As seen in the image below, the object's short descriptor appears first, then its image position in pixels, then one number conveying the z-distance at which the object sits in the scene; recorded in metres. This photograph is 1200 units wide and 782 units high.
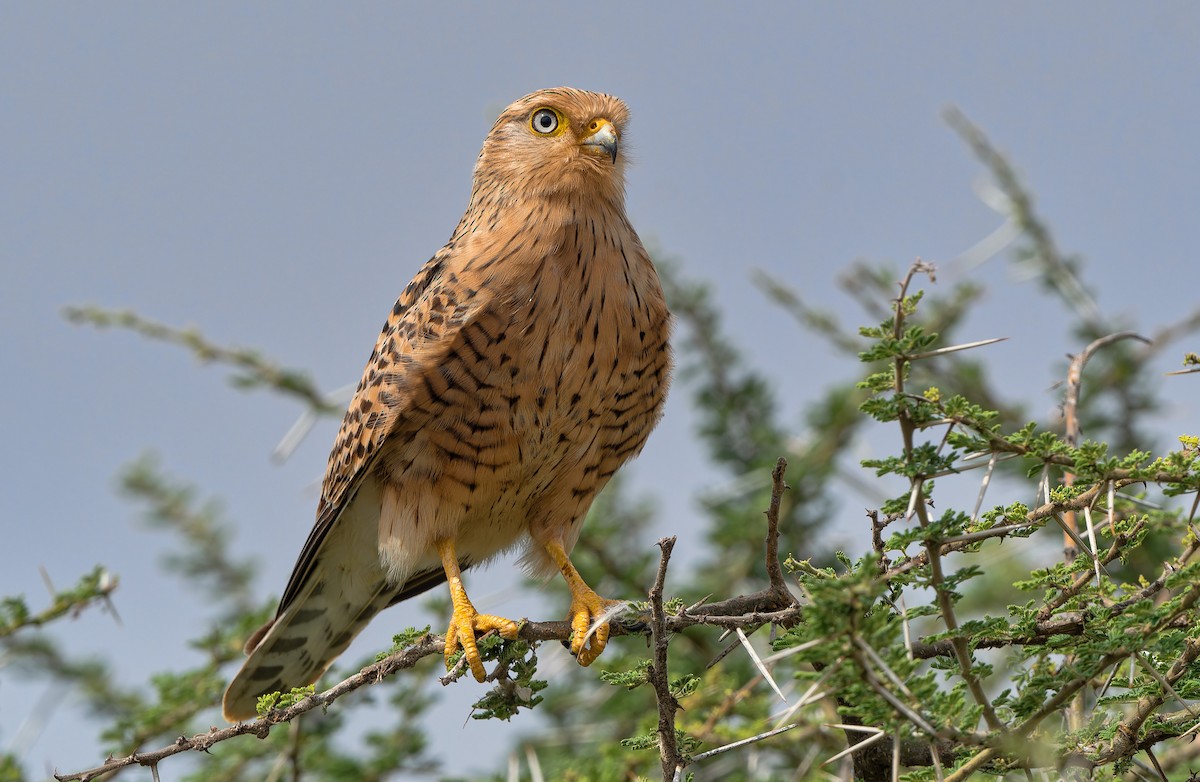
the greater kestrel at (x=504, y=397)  7.74
